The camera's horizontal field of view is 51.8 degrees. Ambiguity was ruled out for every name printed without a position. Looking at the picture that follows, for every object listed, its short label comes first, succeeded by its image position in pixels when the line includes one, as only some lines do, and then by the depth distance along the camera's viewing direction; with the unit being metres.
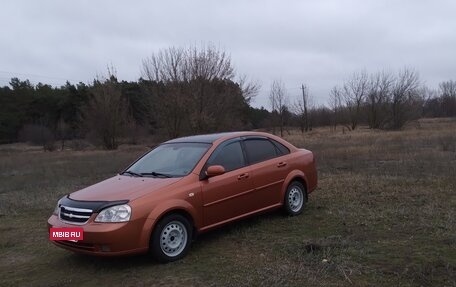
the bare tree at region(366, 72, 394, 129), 58.03
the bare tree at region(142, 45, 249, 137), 32.25
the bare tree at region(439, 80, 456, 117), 87.12
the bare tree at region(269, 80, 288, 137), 68.88
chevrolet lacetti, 5.41
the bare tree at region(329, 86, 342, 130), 71.63
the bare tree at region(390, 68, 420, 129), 55.81
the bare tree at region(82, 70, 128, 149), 46.56
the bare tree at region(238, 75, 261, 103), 35.88
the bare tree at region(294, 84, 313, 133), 70.35
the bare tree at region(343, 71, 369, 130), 63.22
